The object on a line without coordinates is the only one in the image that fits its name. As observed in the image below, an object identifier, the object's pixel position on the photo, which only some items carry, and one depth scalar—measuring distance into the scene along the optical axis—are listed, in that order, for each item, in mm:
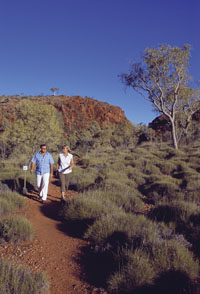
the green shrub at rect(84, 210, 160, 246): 4059
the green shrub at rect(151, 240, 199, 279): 3180
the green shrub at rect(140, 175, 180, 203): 8133
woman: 7453
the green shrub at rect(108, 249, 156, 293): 2938
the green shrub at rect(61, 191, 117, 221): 5340
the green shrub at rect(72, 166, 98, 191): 9344
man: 7086
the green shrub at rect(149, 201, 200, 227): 5332
